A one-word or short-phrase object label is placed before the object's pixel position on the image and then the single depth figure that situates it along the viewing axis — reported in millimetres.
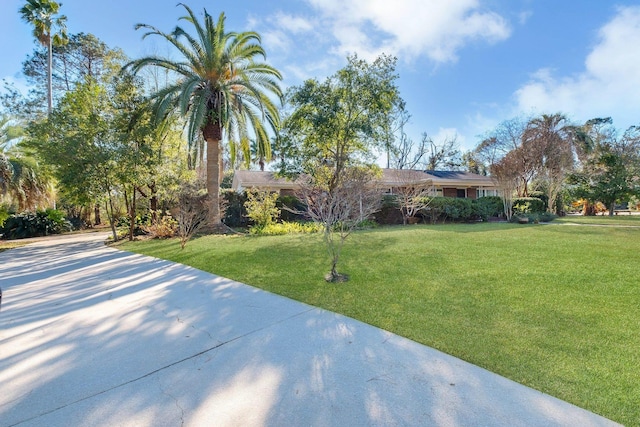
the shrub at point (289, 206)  16875
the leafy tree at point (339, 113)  13805
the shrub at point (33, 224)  17109
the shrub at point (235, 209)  16422
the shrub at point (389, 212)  16938
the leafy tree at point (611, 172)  22828
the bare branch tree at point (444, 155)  39000
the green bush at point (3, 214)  11352
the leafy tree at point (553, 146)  21516
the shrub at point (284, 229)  13148
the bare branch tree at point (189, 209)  9719
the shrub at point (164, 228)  12875
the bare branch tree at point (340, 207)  5758
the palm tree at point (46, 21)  18188
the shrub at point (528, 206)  19203
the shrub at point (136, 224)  14794
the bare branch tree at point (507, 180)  17047
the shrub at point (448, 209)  16953
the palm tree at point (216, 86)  12380
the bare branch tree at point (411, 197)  16141
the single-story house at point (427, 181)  22734
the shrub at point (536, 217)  16562
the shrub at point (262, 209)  14188
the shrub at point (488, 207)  18219
